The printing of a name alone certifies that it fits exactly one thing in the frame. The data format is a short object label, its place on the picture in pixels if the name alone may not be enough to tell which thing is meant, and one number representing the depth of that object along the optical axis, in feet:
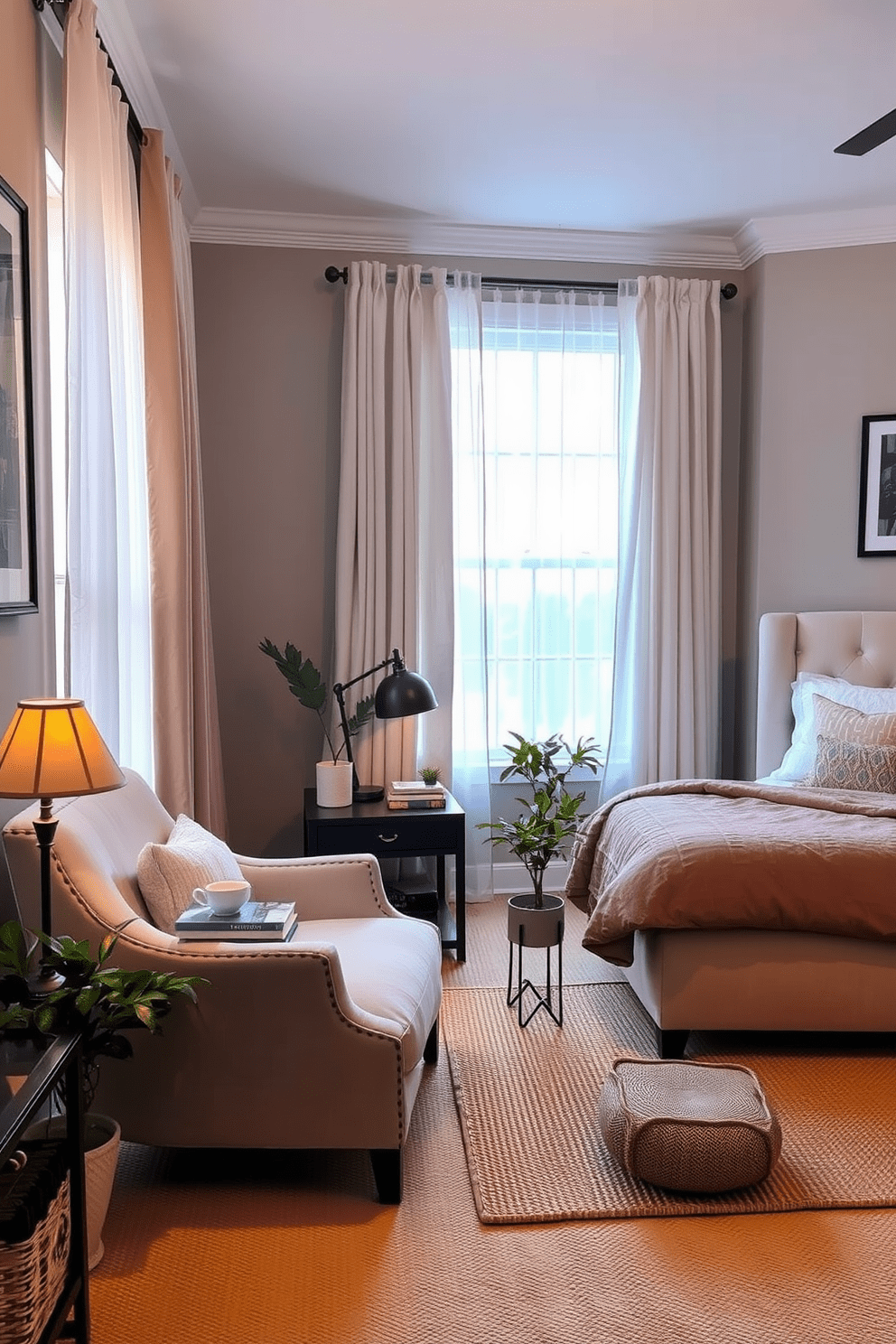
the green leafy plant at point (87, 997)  5.84
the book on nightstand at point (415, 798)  12.56
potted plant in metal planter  10.11
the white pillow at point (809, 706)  12.82
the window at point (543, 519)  14.83
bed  9.37
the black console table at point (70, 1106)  4.98
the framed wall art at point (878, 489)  14.66
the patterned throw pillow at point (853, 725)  12.13
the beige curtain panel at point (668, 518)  14.88
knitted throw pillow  7.89
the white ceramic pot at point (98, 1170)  6.50
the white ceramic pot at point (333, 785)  12.57
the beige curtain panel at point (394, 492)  14.15
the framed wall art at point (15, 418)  7.18
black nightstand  12.09
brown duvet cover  9.33
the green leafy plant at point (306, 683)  13.28
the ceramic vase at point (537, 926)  10.09
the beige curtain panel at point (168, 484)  10.59
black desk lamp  12.10
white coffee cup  7.62
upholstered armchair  7.11
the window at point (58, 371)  8.56
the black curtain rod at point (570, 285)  14.71
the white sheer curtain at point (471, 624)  14.64
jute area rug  7.52
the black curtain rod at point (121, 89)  7.81
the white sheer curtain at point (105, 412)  8.10
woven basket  4.84
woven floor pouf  7.43
